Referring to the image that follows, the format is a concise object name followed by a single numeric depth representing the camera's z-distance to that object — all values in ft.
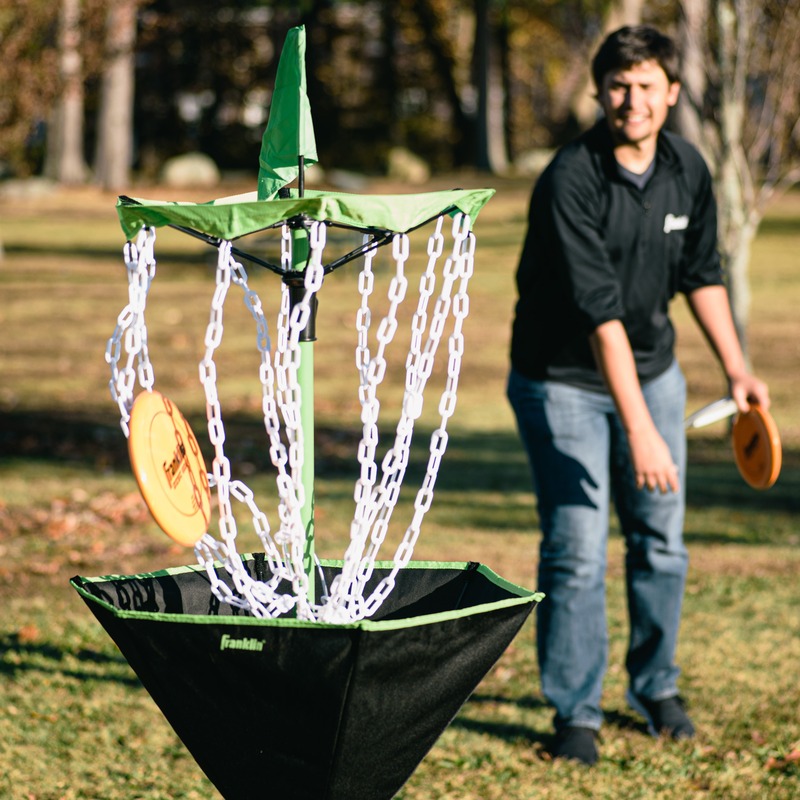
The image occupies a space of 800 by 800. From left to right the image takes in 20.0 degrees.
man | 22.74
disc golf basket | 14.09
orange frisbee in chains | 14.13
